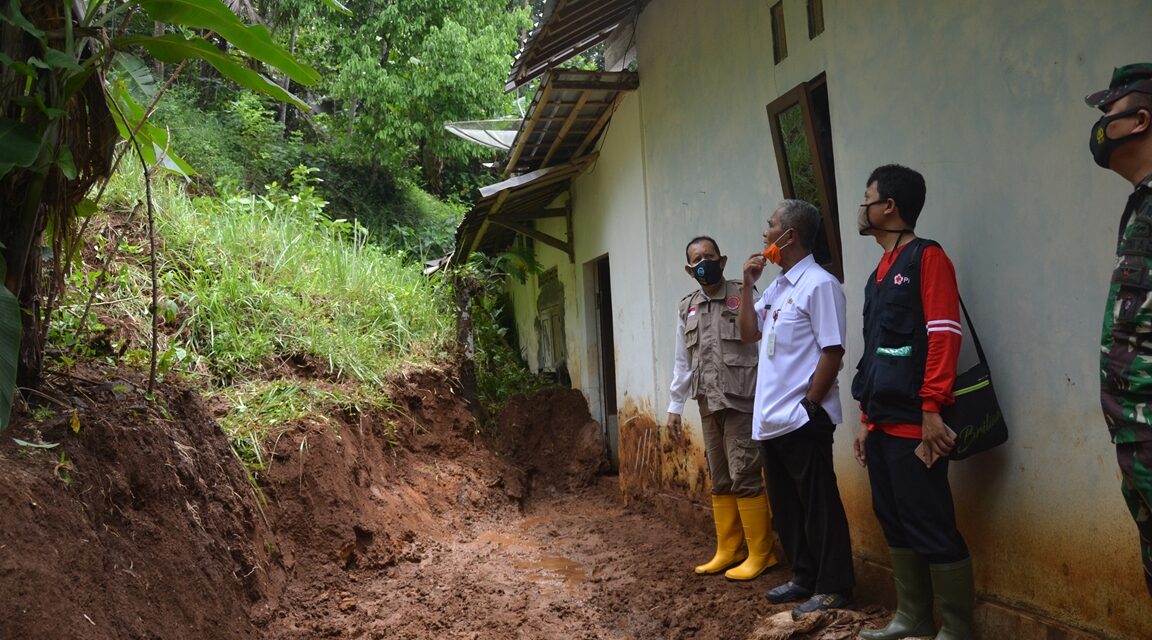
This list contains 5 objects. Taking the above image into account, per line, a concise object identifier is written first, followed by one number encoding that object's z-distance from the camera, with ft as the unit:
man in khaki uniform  14.48
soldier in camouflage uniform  6.72
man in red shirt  9.54
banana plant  9.82
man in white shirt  12.05
